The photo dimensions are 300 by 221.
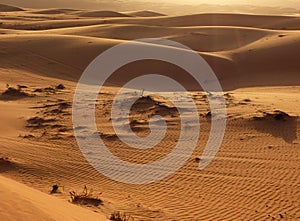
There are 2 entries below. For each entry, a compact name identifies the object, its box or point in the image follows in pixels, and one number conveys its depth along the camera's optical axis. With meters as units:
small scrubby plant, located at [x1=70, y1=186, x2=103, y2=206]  7.09
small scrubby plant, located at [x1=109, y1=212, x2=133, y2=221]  6.48
